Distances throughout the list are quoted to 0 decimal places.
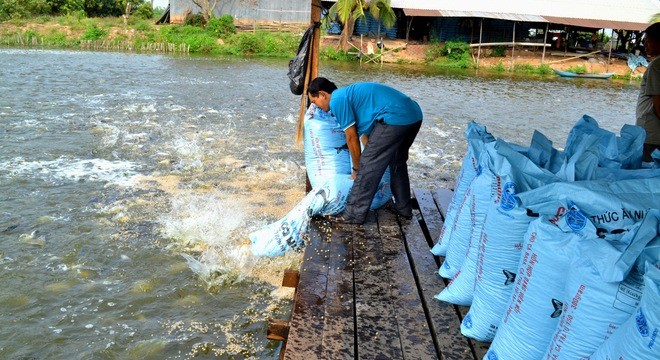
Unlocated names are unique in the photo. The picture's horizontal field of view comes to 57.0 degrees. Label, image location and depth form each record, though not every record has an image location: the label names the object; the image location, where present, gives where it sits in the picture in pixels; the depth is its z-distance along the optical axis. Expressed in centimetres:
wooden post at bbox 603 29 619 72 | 2891
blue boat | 2714
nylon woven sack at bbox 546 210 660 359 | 203
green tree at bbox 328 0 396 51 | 2839
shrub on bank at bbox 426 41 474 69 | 3000
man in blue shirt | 456
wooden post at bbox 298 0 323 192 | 576
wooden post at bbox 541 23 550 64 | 2939
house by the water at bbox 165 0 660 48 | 2933
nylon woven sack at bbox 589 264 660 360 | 179
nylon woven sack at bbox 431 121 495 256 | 373
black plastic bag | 575
